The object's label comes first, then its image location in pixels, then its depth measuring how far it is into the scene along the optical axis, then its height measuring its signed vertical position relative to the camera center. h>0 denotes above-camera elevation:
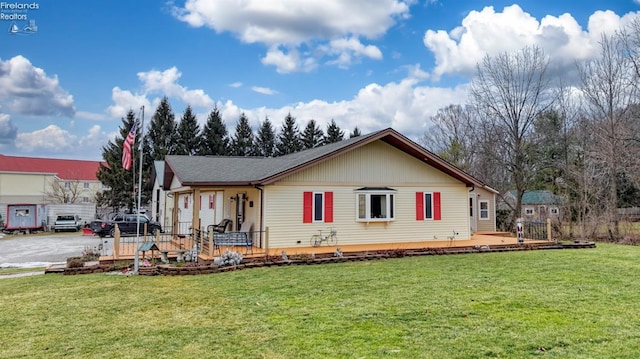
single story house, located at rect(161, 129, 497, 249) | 14.17 +0.66
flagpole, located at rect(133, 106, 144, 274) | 10.55 -1.32
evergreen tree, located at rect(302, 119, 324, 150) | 46.47 +8.42
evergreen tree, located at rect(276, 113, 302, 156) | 46.12 +8.05
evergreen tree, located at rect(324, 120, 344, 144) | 46.59 +8.76
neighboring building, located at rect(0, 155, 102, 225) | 41.44 +3.10
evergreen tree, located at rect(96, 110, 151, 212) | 38.34 +2.92
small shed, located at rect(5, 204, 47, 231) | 28.36 -0.32
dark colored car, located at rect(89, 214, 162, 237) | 23.59 -0.80
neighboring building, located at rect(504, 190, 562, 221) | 24.45 +0.49
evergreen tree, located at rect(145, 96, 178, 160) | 40.78 +7.85
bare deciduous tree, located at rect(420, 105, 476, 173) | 34.25 +6.87
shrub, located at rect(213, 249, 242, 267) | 10.85 -1.25
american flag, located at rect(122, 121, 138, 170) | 12.12 +1.87
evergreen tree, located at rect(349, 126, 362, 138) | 46.24 +8.69
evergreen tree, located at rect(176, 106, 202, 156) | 41.50 +7.66
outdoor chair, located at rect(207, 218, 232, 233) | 15.71 -0.54
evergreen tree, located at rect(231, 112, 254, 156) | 43.78 +7.58
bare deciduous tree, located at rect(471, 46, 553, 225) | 25.06 +6.83
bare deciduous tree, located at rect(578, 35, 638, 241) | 20.77 +5.04
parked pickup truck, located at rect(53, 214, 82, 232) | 29.44 -0.76
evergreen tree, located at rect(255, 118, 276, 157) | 45.84 +7.70
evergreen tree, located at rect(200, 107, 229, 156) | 42.25 +7.59
